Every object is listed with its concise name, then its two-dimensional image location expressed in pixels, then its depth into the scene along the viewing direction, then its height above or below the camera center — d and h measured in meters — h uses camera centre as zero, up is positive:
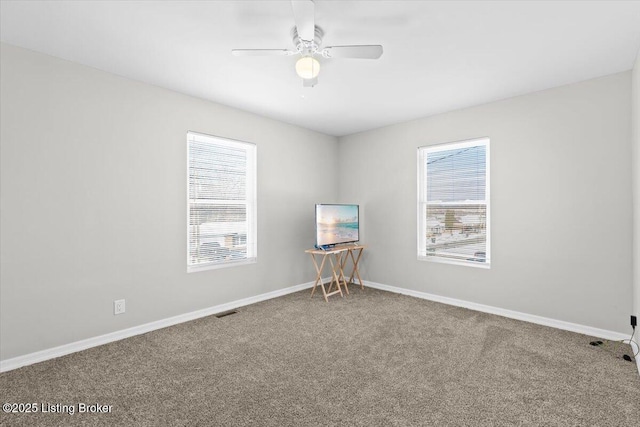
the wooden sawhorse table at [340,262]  4.32 -0.80
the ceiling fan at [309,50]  1.87 +1.20
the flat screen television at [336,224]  4.37 -0.16
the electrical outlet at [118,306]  2.93 -0.92
